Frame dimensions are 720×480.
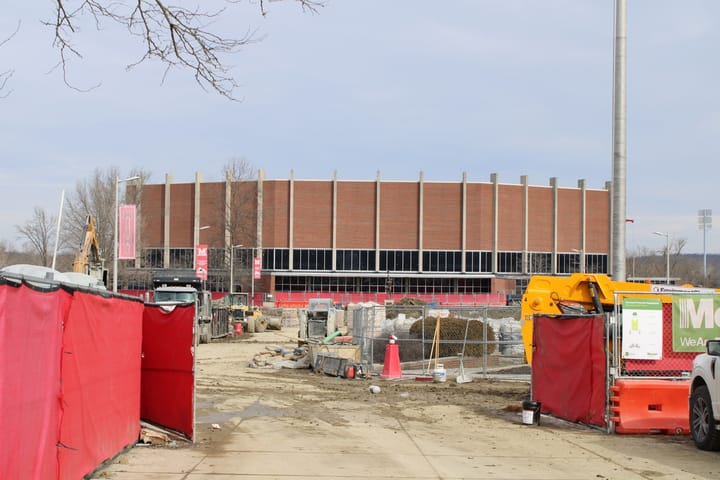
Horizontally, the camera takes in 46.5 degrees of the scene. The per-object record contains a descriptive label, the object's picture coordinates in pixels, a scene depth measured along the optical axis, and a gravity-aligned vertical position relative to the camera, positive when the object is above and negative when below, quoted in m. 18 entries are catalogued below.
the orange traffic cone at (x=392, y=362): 25.19 -3.19
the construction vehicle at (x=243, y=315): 53.53 -4.00
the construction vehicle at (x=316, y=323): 39.38 -3.19
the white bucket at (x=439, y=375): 24.45 -3.44
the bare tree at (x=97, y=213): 78.19 +3.75
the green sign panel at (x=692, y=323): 14.76 -1.10
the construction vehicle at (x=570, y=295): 17.94 -0.80
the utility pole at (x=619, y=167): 19.14 +2.13
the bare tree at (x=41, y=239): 76.75 +1.17
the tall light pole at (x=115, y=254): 43.75 -0.07
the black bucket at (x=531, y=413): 15.96 -2.95
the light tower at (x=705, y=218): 111.00 +5.72
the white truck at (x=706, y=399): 12.34 -2.10
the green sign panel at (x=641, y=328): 14.59 -1.19
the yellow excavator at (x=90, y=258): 28.95 -0.20
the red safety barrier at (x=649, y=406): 14.52 -2.54
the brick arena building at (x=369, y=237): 91.94 +2.05
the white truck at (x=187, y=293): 39.22 -1.90
